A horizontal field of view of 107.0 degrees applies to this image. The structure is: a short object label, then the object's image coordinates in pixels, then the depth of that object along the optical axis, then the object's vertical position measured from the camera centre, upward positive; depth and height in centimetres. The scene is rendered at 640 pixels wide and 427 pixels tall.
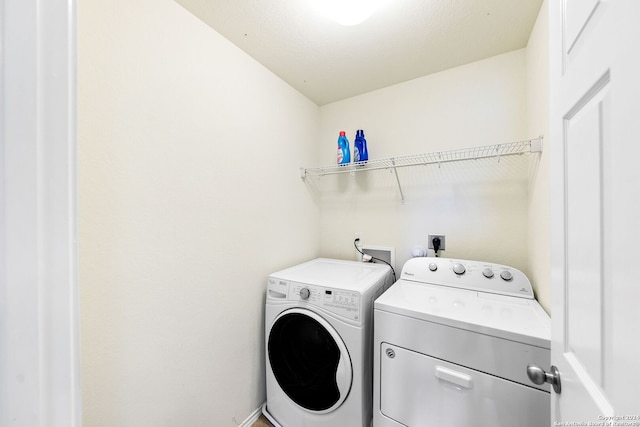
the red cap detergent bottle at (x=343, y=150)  196 +52
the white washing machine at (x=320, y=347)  127 -79
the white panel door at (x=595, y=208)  40 +1
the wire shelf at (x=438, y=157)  144 +39
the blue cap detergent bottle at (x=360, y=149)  194 +53
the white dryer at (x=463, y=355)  91 -62
